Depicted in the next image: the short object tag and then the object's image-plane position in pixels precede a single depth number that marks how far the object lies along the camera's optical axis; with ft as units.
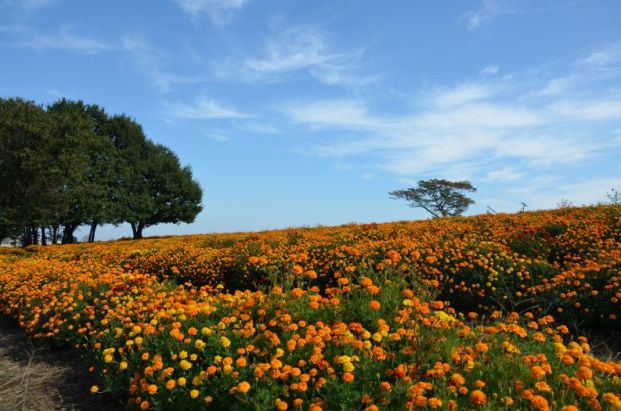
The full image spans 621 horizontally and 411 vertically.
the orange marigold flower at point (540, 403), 8.73
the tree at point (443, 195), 140.15
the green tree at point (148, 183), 118.21
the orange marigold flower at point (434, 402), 9.18
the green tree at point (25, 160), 78.54
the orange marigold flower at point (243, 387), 10.37
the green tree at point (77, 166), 84.74
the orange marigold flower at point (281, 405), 10.04
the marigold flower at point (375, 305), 13.19
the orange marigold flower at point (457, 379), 9.97
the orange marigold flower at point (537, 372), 9.87
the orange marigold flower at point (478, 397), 9.15
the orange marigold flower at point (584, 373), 9.64
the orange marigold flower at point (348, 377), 10.21
